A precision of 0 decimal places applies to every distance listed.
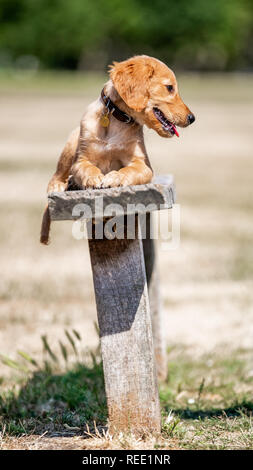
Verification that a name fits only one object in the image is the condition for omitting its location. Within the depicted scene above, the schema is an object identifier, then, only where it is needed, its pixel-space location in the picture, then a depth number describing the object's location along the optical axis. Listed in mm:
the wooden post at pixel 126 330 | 6840
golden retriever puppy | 6578
